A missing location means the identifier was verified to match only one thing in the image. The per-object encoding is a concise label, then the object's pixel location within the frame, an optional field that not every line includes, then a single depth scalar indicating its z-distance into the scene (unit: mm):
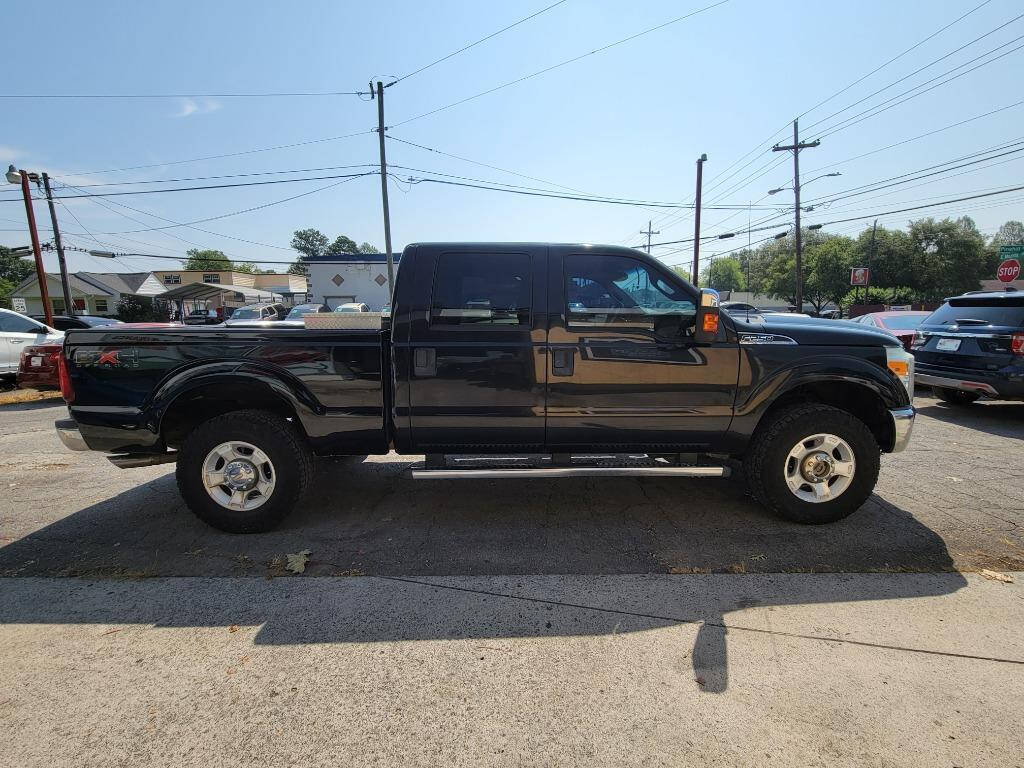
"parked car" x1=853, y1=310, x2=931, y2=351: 9916
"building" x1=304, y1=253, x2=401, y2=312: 40250
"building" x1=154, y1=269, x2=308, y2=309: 43688
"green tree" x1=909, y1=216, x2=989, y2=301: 45844
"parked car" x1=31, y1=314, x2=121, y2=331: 14414
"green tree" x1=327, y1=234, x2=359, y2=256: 122375
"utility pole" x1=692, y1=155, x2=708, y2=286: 29688
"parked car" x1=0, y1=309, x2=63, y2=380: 9609
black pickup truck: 3482
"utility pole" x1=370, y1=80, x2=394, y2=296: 20547
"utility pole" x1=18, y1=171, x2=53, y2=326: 21594
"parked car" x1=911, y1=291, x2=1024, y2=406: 6336
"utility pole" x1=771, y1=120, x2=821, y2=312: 30031
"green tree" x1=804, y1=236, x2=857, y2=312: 47281
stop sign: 14297
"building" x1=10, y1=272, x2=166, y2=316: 48281
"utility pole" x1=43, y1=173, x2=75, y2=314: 26450
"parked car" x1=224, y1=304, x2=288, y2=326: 23978
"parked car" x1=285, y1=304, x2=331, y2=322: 18975
